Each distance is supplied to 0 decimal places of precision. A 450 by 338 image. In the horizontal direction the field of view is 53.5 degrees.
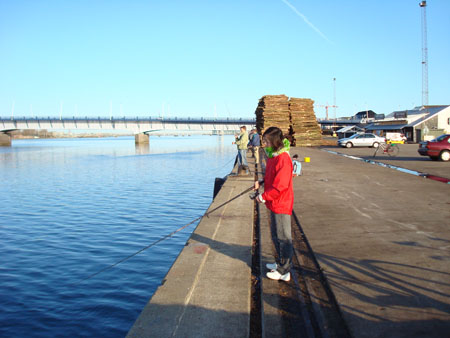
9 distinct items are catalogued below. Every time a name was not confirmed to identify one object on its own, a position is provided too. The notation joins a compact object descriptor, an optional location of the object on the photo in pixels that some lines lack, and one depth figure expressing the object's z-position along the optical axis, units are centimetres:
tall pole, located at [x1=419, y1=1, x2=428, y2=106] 8156
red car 2459
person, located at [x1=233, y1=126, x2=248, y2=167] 1847
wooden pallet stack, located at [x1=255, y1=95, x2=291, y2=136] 3828
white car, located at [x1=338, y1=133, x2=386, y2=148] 4706
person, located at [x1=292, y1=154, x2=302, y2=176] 1112
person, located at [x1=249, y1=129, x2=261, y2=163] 2249
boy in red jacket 529
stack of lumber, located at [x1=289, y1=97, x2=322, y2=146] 4095
